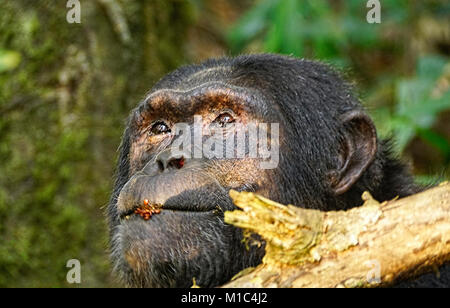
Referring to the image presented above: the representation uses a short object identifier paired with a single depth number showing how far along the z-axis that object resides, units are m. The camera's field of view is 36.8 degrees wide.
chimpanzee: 4.25
